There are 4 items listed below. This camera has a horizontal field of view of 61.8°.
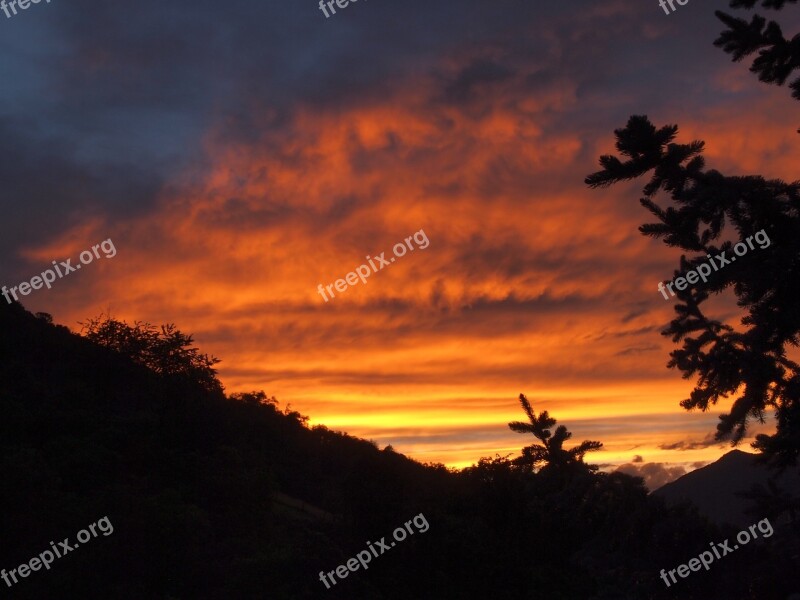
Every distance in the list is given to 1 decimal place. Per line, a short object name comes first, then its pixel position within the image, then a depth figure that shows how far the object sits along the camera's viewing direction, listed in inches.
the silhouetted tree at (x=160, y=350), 1955.0
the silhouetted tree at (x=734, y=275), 232.5
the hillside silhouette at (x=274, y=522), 498.0
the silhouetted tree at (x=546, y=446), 622.5
